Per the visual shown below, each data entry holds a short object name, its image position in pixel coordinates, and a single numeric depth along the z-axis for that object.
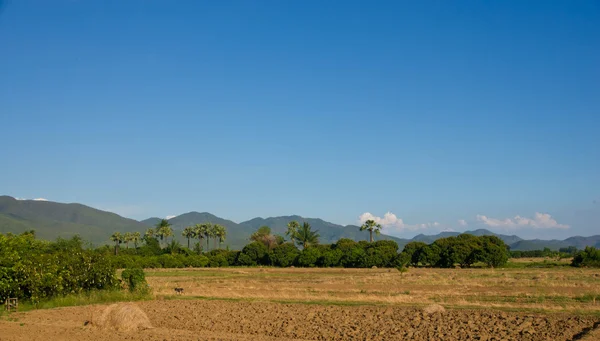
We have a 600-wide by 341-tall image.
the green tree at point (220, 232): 160.75
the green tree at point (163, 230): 152.25
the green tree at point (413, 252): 87.56
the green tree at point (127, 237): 150.85
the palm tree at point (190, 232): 161.94
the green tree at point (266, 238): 132.77
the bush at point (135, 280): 35.69
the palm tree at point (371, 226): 124.91
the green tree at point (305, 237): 119.25
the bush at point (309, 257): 93.39
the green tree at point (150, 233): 153.62
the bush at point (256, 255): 102.19
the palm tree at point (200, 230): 160.38
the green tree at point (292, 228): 124.65
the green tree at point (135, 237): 151.50
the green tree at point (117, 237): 144.60
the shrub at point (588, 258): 77.00
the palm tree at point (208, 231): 161.38
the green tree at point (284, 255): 96.62
